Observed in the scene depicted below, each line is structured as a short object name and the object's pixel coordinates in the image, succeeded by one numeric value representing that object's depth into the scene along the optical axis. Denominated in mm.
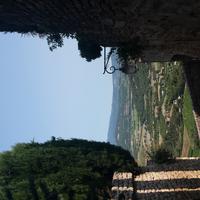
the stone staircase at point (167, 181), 12027
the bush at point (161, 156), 15641
